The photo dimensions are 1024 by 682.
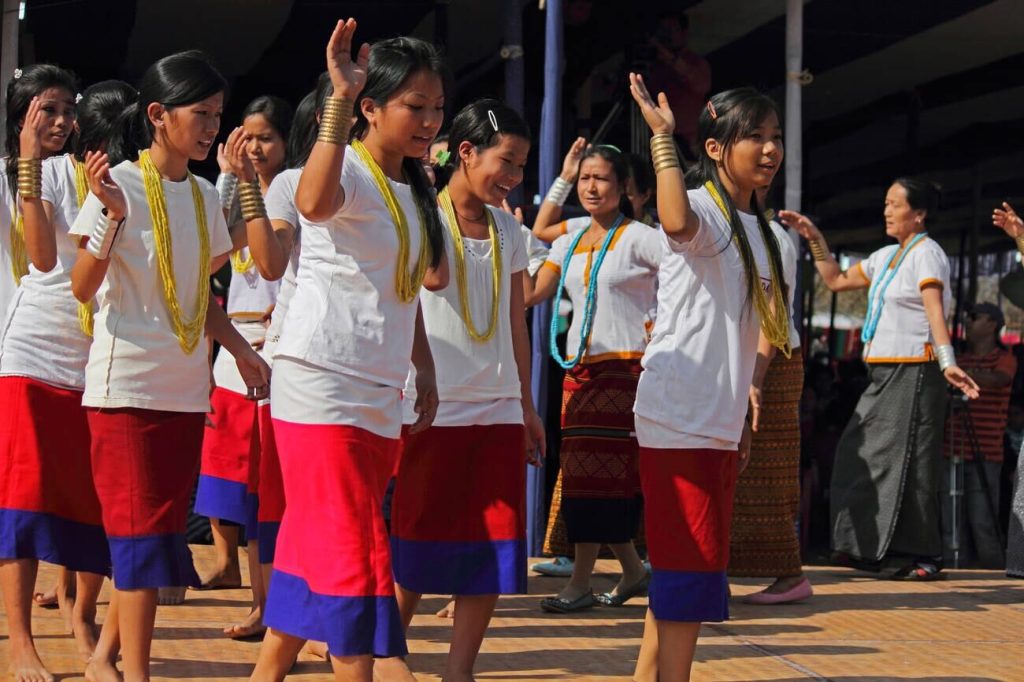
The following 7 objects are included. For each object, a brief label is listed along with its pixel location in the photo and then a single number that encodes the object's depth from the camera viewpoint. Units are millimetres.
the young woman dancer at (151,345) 6671
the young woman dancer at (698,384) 6954
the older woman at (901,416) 12457
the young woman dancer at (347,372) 5843
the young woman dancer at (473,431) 7180
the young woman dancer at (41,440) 7531
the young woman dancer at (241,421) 8939
